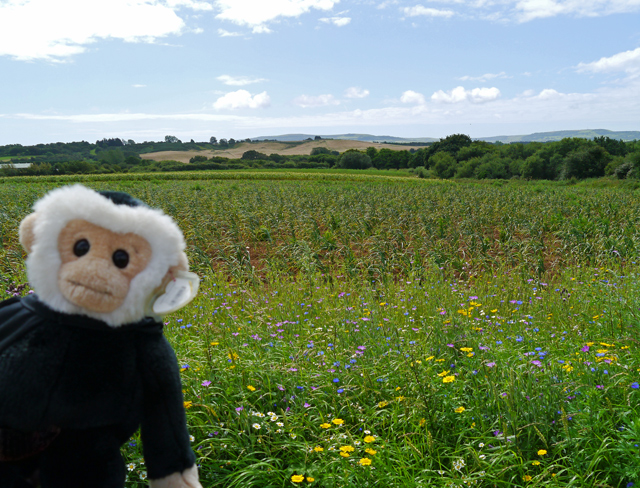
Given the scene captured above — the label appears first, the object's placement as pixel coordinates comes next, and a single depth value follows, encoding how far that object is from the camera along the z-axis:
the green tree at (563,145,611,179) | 53.41
